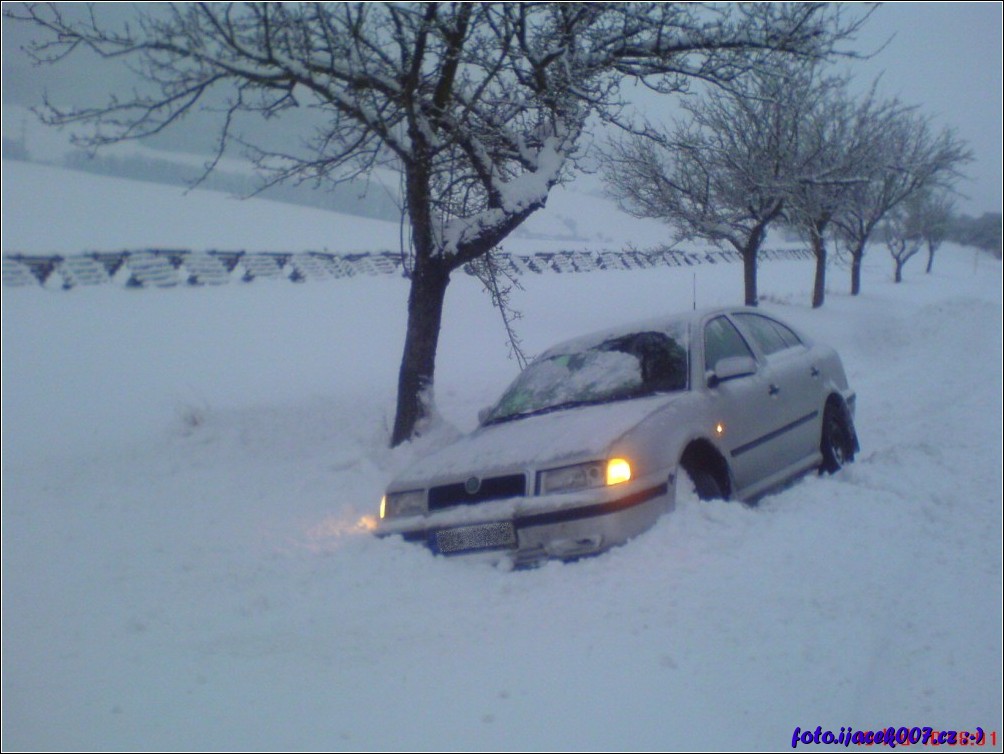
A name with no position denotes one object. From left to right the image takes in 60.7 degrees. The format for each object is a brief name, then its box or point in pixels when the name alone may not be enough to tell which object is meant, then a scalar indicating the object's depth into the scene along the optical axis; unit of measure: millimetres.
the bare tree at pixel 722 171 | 13781
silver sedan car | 4422
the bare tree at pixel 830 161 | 15055
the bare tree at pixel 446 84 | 6352
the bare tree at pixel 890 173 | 19219
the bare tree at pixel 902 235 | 36875
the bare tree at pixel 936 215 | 38969
